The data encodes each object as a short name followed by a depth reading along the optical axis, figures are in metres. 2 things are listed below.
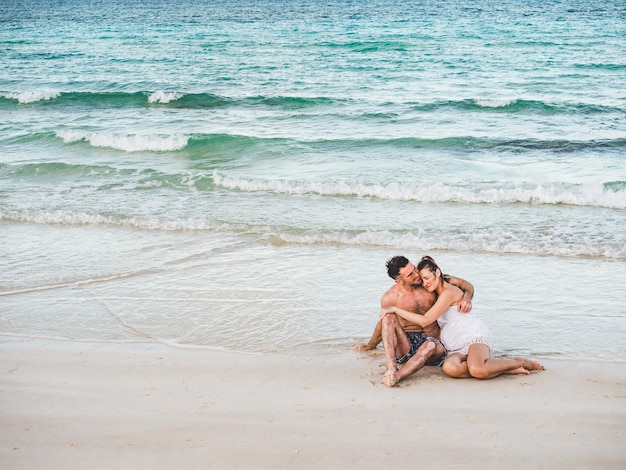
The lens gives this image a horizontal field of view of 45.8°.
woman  5.80
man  5.91
